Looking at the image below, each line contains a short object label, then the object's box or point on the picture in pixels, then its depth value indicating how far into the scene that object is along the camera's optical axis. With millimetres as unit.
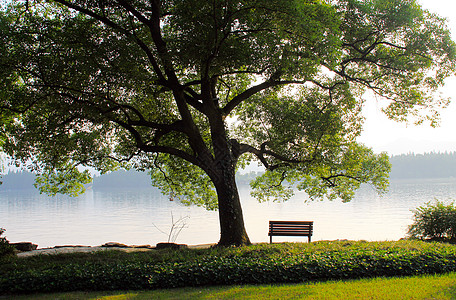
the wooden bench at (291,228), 14750
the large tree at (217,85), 10688
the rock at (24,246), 13997
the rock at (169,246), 13361
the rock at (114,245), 14807
